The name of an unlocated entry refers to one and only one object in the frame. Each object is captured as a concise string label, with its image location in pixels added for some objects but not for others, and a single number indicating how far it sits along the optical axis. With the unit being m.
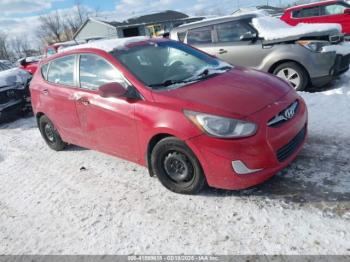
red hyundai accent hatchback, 3.30
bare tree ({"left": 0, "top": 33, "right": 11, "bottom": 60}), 76.22
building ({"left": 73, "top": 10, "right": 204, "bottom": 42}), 44.53
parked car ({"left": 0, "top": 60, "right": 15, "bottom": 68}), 10.92
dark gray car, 8.22
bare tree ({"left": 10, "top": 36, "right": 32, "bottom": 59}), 81.74
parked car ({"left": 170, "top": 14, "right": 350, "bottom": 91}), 6.69
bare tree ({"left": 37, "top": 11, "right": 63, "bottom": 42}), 70.94
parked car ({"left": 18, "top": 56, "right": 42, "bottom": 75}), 11.49
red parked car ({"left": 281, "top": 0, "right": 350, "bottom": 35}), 13.90
